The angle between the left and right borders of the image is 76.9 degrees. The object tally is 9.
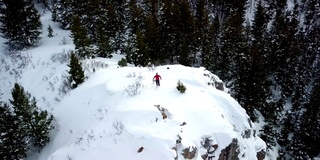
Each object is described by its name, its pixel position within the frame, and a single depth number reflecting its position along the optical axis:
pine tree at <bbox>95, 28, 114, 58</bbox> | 25.29
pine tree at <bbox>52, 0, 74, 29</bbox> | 32.76
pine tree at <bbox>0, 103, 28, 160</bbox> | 14.51
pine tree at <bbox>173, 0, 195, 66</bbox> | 31.36
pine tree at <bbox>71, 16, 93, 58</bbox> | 23.61
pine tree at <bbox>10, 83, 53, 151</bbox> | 14.62
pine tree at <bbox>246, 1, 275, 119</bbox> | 29.00
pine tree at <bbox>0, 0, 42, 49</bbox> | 27.38
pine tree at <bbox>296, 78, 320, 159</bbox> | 32.26
